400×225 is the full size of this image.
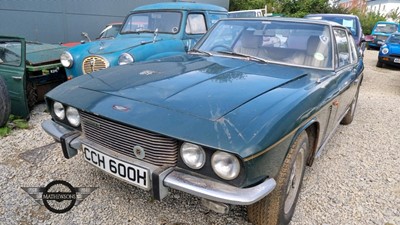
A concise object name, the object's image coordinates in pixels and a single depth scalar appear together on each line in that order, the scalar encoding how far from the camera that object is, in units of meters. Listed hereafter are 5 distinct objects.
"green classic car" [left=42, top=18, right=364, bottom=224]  1.67
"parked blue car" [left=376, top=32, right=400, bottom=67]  10.06
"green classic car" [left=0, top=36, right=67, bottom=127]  3.90
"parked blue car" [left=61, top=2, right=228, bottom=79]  4.49
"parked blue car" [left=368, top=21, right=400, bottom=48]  16.78
